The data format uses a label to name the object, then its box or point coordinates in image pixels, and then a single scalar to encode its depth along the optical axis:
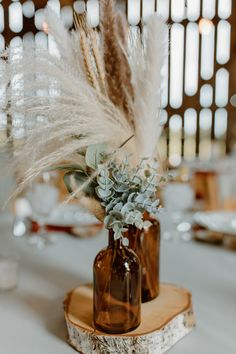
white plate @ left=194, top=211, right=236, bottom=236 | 1.46
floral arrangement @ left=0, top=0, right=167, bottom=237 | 0.75
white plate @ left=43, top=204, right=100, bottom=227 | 1.59
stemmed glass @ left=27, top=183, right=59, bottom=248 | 1.51
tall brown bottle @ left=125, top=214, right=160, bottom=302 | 0.93
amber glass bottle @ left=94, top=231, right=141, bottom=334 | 0.80
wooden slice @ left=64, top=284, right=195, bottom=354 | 0.78
